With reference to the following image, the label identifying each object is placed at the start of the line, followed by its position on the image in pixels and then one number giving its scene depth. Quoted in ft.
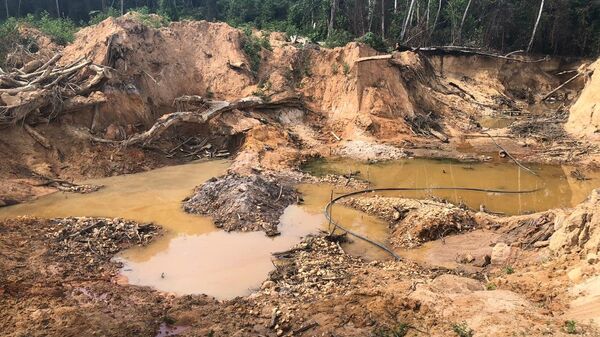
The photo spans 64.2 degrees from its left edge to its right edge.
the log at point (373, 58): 60.44
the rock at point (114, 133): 46.44
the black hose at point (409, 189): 35.38
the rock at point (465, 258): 25.34
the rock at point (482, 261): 24.72
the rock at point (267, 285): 23.40
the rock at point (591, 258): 18.90
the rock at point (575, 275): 18.31
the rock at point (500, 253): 24.18
